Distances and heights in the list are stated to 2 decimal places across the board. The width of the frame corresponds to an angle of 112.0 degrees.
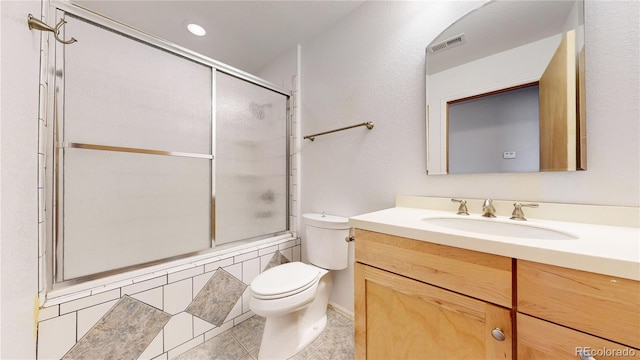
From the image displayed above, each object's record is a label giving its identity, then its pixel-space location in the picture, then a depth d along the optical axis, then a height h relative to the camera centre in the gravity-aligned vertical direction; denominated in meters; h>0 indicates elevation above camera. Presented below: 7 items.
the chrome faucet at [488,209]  0.90 -0.12
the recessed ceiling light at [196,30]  1.66 +1.19
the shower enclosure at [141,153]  0.97 +0.16
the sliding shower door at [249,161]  1.49 +0.16
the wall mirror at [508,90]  0.82 +0.40
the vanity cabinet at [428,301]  0.58 -0.38
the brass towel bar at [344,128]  1.38 +0.36
